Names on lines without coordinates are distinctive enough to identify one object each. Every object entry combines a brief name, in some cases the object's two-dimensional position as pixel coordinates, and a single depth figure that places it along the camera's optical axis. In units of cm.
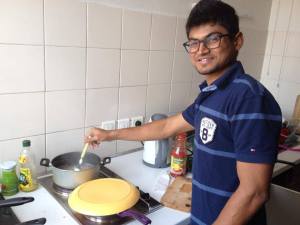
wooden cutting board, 106
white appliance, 136
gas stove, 92
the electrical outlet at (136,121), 150
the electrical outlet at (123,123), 145
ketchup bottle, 128
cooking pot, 105
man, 74
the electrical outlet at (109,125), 139
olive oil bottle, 106
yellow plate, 90
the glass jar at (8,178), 103
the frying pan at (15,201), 85
